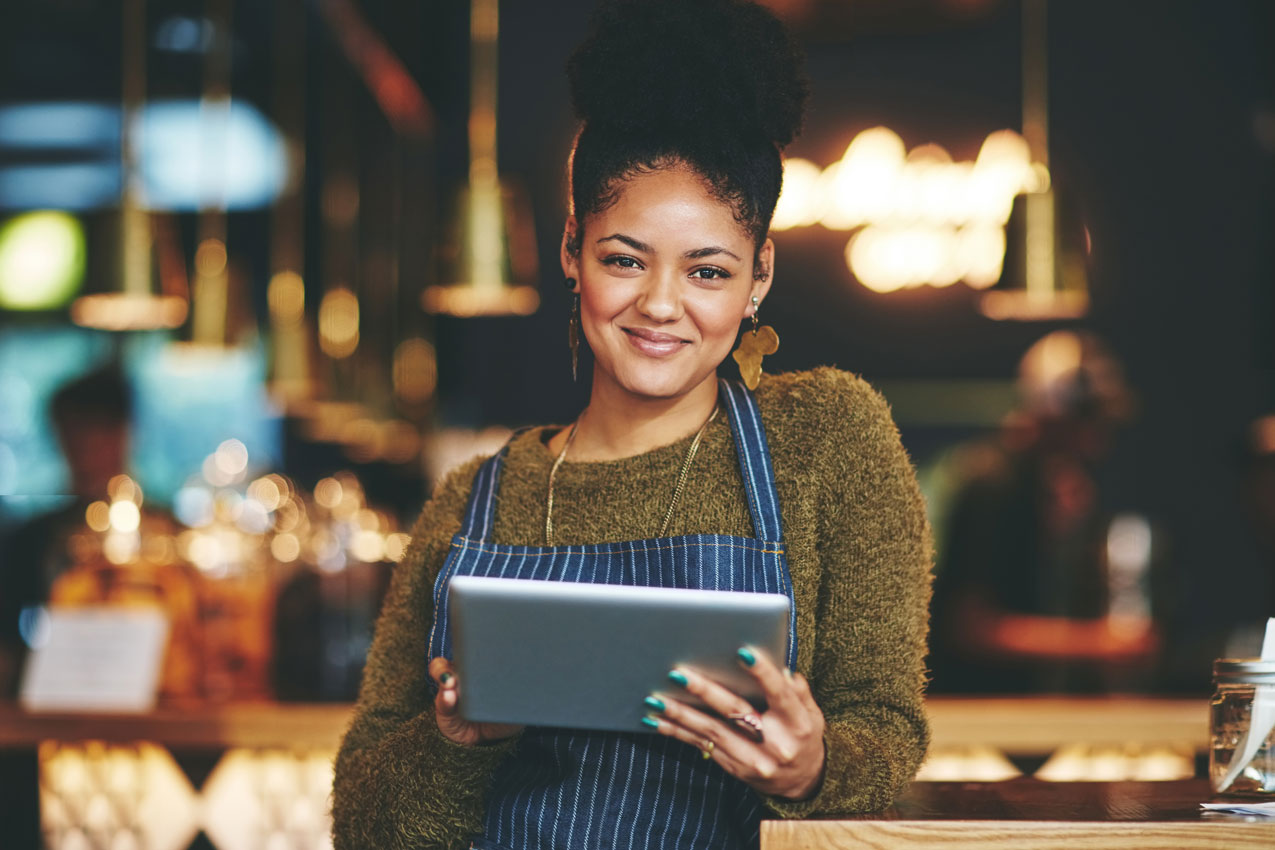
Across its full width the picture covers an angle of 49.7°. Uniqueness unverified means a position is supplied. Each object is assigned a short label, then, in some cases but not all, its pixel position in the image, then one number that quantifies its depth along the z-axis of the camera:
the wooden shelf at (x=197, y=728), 2.73
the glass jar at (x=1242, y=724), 1.31
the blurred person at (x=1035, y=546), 4.85
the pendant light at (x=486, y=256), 4.18
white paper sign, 2.84
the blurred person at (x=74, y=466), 4.09
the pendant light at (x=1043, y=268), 4.01
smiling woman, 1.42
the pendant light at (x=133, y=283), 3.70
